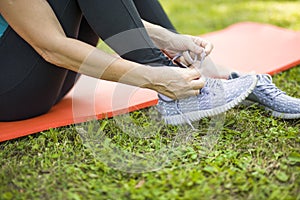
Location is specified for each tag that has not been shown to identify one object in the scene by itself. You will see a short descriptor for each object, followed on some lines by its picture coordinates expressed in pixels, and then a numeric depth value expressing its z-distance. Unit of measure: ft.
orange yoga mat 6.33
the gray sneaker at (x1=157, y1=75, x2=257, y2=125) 6.02
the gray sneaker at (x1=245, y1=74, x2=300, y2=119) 6.25
